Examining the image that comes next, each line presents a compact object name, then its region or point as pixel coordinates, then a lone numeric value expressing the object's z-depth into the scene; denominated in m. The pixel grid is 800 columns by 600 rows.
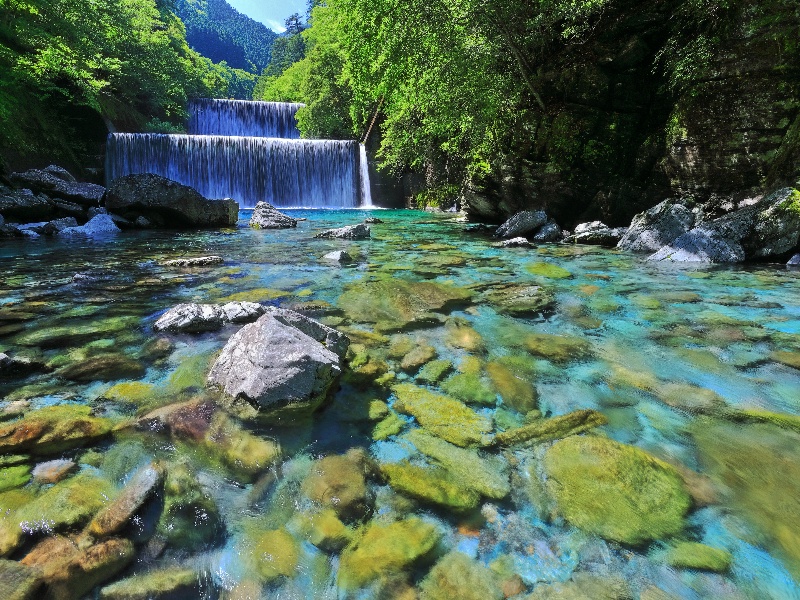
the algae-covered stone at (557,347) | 3.24
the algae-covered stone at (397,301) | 4.07
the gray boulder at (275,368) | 2.34
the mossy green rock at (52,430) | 2.04
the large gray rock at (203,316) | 3.53
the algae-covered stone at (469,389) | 2.64
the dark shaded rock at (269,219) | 11.92
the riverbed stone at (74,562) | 1.37
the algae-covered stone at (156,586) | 1.38
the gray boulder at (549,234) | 9.45
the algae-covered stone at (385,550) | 1.48
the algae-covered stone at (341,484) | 1.77
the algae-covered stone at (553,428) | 2.23
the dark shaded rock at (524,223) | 9.93
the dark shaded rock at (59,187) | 10.40
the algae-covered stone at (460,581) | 1.41
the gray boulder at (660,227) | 7.79
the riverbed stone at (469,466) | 1.90
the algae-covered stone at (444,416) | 2.27
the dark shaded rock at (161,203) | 10.84
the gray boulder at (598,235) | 8.67
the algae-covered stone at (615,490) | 1.68
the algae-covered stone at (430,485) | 1.82
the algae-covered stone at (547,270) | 5.95
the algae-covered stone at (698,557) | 1.51
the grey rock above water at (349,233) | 9.80
